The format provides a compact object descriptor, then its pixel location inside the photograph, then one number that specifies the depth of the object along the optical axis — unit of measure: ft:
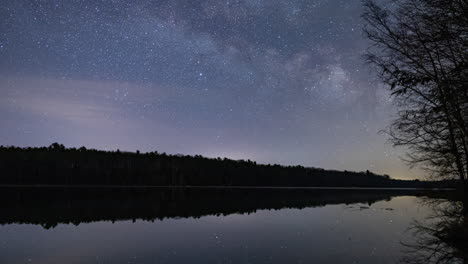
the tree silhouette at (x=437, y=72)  37.47
